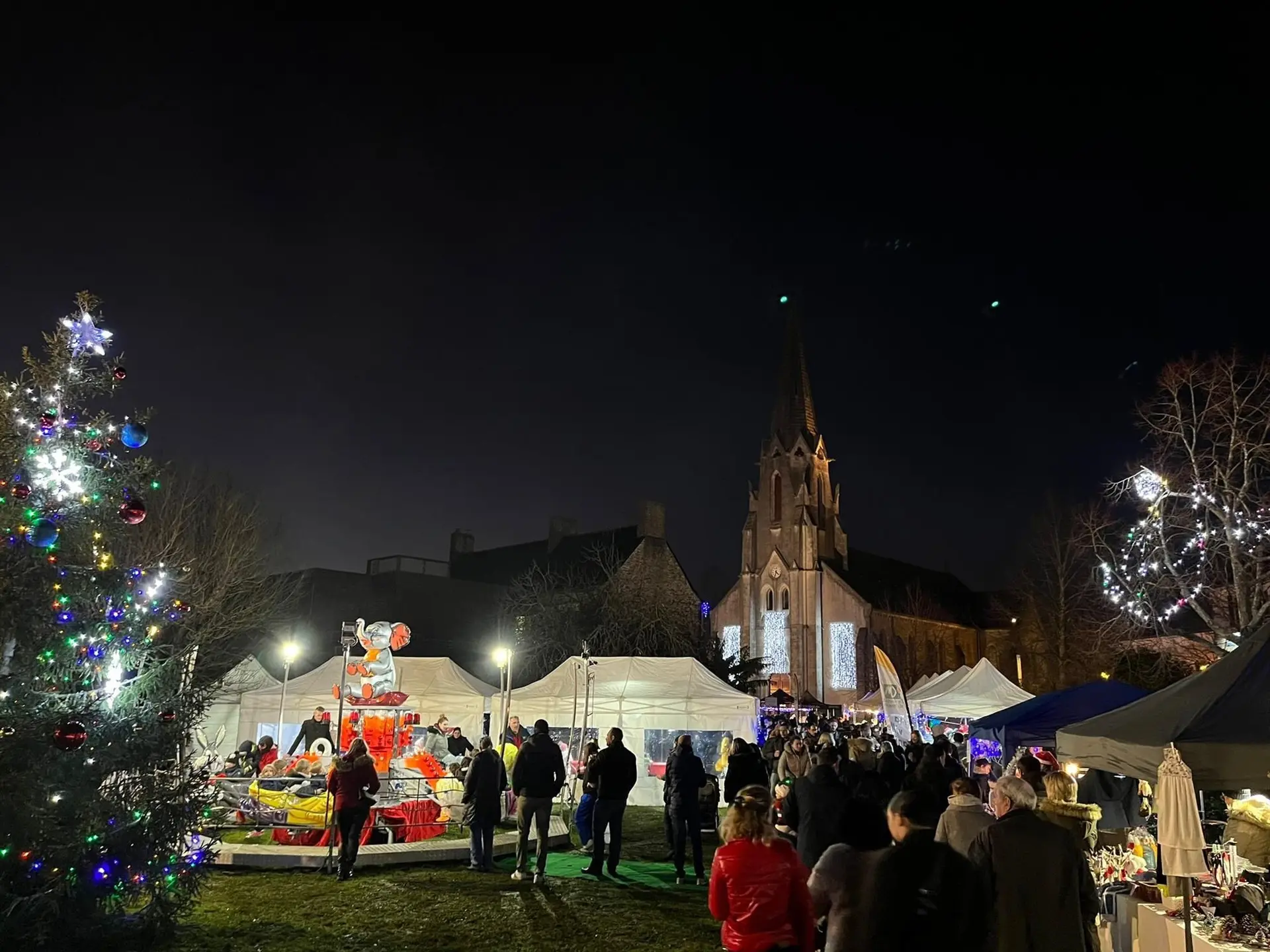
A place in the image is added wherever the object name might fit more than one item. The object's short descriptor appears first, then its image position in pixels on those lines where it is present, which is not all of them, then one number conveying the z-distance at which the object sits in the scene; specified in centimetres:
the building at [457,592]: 4103
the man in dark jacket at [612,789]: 1105
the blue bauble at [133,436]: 809
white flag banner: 1647
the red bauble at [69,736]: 670
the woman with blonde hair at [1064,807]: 577
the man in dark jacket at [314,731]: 1645
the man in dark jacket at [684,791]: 1126
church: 6116
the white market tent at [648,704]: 2000
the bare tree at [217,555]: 2347
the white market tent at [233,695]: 2194
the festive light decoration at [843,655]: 6012
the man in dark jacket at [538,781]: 1087
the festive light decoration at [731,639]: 6638
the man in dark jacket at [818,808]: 654
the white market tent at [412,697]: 2098
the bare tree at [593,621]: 3278
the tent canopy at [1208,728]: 659
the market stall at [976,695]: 2050
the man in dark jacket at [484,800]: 1167
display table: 634
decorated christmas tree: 695
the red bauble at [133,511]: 799
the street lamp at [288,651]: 1780
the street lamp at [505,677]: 1550
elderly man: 471
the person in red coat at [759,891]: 422
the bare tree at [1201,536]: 1986
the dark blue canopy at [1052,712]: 1346
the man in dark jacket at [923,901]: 368
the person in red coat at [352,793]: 1097
